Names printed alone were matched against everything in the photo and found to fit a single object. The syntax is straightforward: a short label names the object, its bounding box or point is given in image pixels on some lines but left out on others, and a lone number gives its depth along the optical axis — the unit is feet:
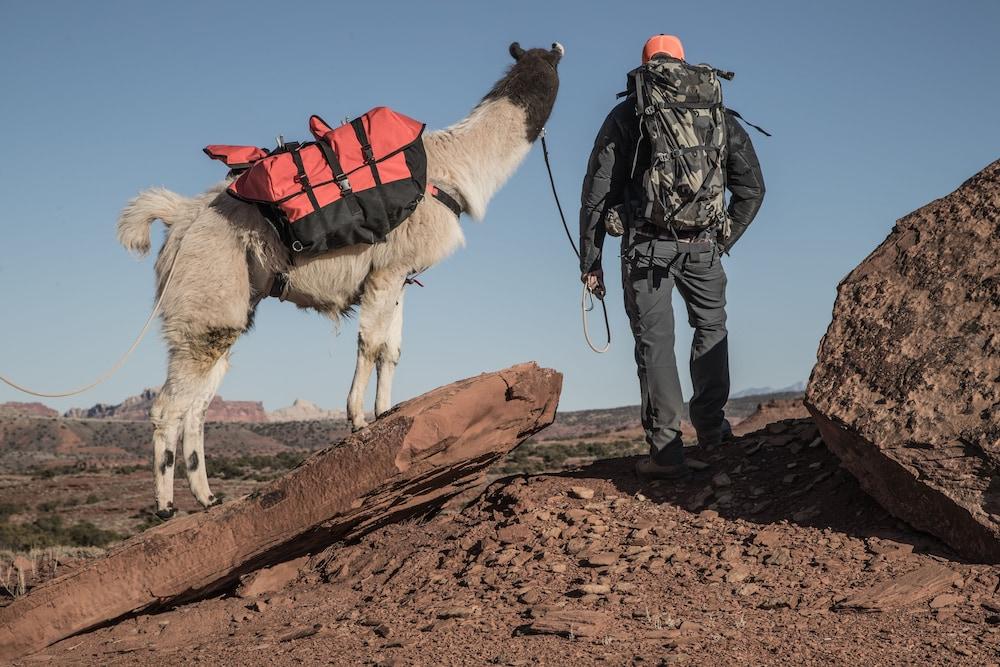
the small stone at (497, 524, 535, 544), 20.07
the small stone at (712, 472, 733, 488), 21.15
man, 20.40
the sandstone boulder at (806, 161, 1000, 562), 16.49
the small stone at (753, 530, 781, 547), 18.01
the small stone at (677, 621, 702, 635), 14.76
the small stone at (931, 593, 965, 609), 15.03
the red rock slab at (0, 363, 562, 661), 20.08
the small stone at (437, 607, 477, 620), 16.61
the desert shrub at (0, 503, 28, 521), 60.25
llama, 24.26
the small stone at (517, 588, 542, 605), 16.97
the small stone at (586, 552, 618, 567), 18.19
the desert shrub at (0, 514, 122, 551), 44.14
